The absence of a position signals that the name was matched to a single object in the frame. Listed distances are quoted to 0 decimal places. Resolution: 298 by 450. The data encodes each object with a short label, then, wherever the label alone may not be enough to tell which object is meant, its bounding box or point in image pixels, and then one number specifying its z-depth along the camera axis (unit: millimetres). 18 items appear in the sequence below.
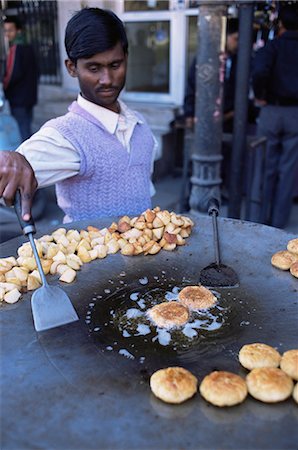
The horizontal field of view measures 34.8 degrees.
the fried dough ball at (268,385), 1041
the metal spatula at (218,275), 1540
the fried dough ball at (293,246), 1669
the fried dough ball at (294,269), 1559
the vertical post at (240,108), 3188
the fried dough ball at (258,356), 1133
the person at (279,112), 3883
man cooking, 1763
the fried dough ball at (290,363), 1123
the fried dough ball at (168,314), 1314
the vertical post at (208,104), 3178
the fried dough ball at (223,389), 1018
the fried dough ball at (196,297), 1408
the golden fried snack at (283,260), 1603
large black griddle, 933
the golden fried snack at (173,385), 1020
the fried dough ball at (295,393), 1044
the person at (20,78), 5285
